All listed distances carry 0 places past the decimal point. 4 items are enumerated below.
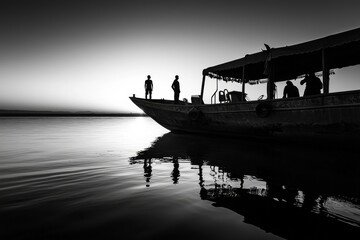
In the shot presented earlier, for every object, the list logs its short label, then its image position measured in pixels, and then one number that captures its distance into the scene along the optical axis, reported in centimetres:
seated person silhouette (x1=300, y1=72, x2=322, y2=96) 720
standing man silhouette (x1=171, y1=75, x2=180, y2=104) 1216
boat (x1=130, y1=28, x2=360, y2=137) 593
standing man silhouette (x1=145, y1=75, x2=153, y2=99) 1336
